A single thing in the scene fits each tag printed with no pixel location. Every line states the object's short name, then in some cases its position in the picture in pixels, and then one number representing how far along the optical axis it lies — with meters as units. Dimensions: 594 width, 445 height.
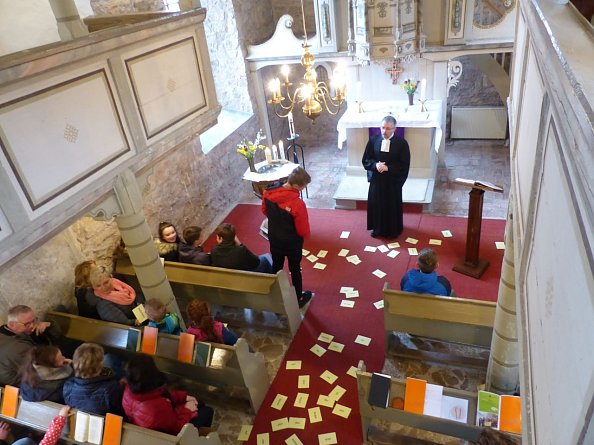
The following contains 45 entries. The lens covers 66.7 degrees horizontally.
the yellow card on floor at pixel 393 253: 6.88
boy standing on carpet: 5.28
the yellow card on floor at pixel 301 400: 4.79
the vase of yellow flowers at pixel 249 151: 7.67
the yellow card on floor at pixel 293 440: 4.43
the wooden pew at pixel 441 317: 4.46
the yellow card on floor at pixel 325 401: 4.74
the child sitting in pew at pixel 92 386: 3.61
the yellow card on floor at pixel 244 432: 4.52
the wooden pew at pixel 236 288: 5.29
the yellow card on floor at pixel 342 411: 4.61
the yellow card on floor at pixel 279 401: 4.80
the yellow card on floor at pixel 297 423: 4.57
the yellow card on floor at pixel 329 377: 5.00
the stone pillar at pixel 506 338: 3.54
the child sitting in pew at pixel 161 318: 4.49
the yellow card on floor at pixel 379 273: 6.50
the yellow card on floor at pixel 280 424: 4.58
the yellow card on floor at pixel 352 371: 5.02
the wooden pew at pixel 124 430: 3.43
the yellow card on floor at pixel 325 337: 5.53
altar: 7.92
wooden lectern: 5.66
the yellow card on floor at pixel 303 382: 4.99
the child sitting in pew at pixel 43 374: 3.83
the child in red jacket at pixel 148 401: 3.55
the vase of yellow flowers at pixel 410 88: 8.20
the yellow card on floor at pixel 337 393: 4.80
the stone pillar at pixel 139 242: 4.06
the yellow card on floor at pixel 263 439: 4.47
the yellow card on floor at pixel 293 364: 5.24
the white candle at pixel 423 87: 8.06
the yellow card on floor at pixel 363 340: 5.41
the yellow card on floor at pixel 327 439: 4.38
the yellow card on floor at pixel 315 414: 4.61
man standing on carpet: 6.53
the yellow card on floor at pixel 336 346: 5.38
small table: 7.52
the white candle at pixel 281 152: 7.83
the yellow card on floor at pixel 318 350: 5.36
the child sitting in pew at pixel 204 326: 4.42
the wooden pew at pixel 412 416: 3.50
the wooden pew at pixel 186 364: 4.35
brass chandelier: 5.68
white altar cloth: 7.79
